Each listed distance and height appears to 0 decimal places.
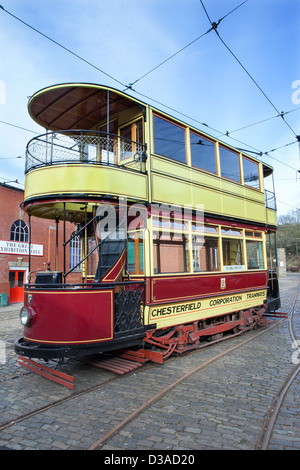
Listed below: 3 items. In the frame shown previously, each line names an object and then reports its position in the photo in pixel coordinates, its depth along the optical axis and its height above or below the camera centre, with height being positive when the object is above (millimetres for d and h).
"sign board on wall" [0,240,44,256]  17681 +1316
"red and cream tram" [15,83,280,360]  4863 +794
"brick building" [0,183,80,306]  17719 +1608
